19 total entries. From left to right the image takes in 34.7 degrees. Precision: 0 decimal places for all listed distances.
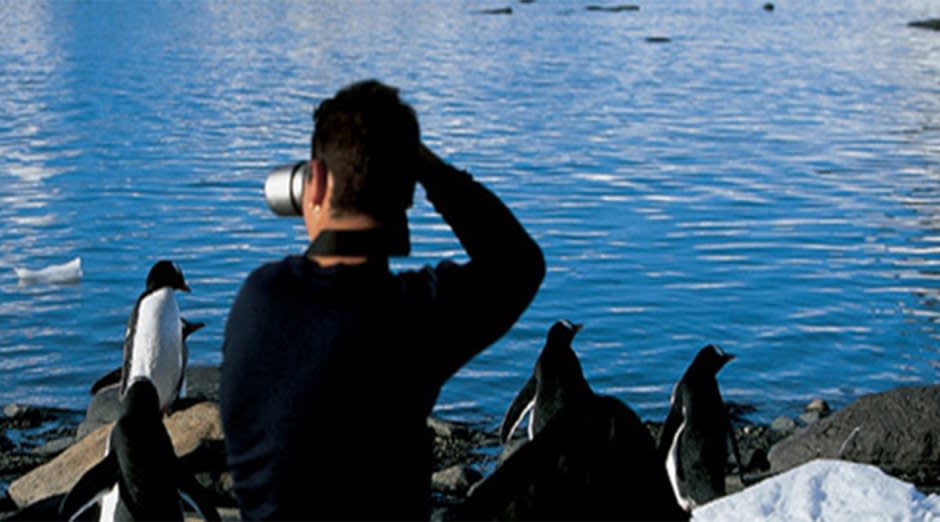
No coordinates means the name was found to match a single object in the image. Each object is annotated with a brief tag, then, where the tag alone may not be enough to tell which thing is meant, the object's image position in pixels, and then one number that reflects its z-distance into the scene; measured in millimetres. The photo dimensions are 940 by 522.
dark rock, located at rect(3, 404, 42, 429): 8758
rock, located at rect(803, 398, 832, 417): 9555
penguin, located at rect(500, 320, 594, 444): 8070
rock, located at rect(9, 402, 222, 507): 7027
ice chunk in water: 13539
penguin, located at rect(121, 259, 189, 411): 8992
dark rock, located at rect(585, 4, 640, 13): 62469
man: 2564
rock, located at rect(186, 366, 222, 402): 9438
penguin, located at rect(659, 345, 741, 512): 7504
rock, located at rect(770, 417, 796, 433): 8953
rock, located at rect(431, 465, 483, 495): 7355
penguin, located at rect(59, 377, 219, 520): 5707
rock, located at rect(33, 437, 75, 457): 8062
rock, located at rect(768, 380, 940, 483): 7691
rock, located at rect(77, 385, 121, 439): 8523
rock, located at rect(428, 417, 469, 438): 8547
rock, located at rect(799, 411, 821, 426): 9266
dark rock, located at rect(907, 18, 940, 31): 51131
